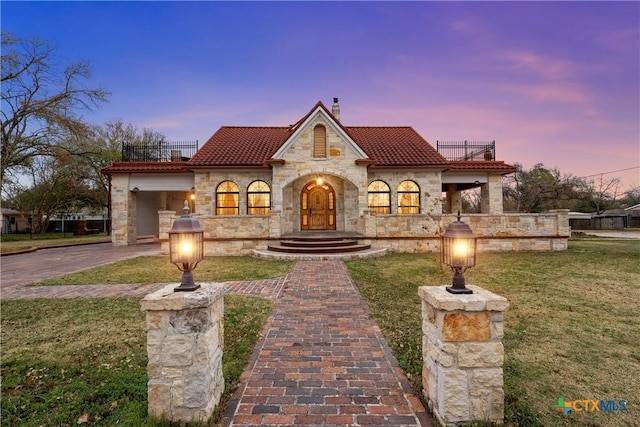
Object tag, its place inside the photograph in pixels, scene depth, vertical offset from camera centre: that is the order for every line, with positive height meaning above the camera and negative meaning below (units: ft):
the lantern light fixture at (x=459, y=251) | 8.37 -1.23
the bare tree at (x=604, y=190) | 122.21 +10.06
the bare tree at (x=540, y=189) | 99.95 +9.01
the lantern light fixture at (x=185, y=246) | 8.41 -0.98
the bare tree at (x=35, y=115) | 51.80 +20.48
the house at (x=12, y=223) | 114.62 -2.37
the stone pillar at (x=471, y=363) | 7.27 -4.16
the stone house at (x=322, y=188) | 41.09 +5.29
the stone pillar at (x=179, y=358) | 7.37 -4.00
